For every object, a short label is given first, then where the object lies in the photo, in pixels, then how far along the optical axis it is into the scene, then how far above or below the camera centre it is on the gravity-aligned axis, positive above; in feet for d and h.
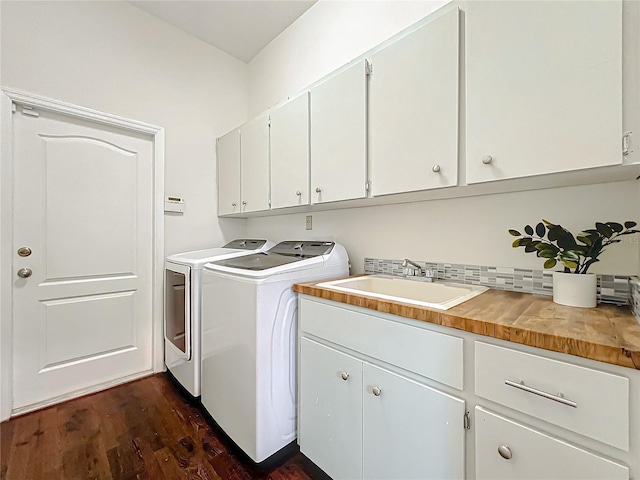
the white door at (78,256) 5.88 -0.43
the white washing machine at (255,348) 4.33 -1.89
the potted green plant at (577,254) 3.05 -0.18
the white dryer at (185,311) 5.91 -1.71
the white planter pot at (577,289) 3.08 -0.59
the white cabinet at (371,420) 2.88 -2.26
